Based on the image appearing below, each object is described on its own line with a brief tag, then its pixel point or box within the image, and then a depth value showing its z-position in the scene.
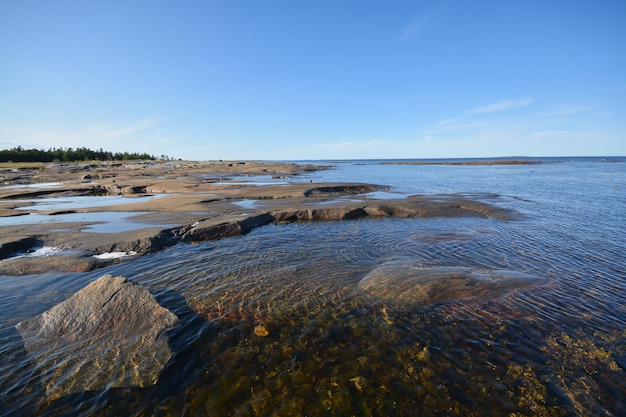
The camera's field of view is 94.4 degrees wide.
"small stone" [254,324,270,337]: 6.18
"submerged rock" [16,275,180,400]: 4.87
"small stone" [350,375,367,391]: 4.76
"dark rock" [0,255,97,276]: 9.20
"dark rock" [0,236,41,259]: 10.80
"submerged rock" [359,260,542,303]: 7.75
